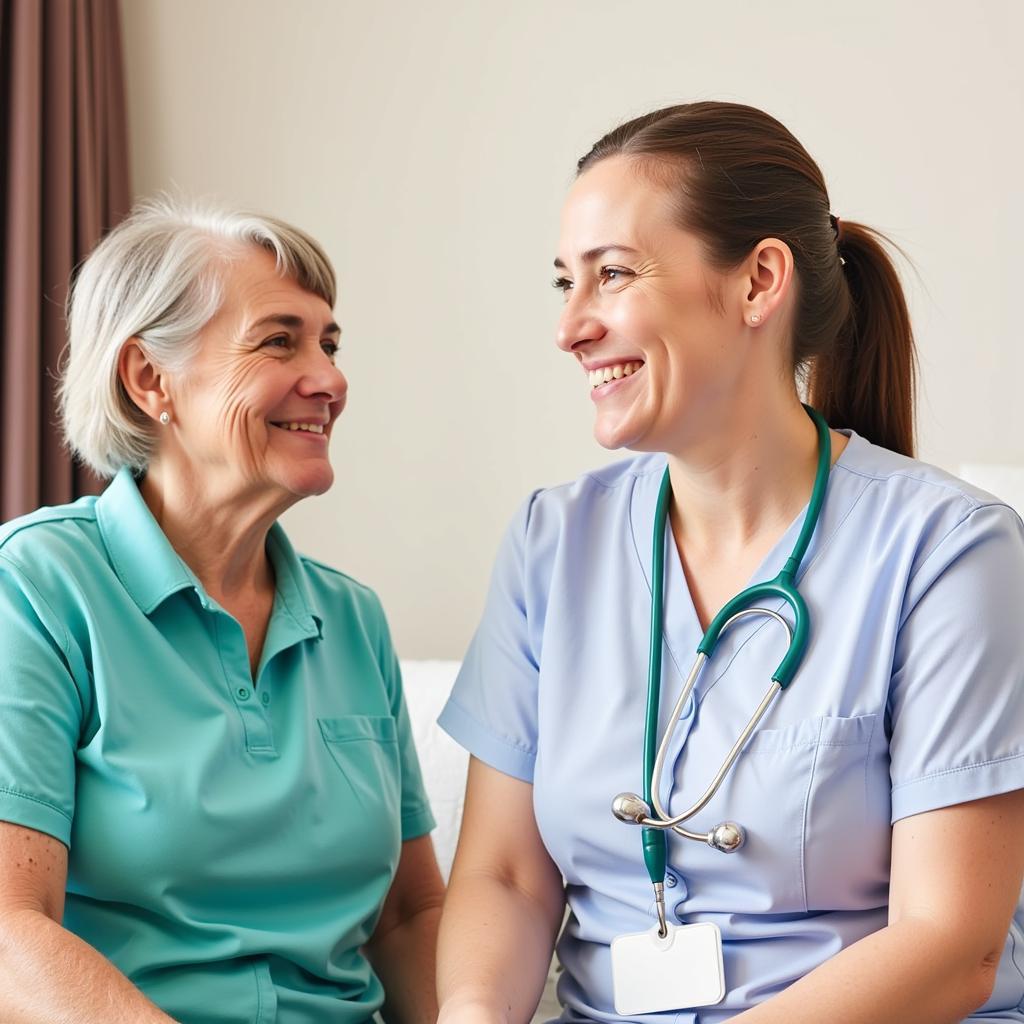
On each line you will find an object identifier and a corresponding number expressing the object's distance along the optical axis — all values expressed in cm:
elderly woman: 131
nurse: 123
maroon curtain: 253
